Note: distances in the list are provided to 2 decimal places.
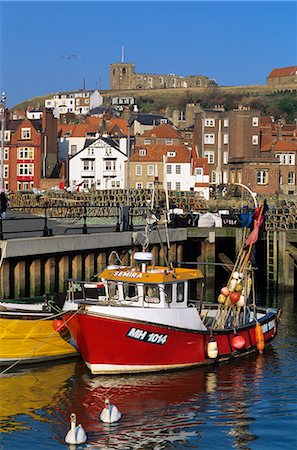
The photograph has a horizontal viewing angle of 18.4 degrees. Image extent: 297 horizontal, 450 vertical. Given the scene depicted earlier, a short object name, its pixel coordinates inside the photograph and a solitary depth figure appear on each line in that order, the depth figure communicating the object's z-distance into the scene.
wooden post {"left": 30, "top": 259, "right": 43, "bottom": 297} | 29.81
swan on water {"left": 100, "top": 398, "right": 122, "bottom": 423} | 20.16
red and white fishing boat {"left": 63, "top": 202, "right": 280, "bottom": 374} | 23.77
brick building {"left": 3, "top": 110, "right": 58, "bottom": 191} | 85.12
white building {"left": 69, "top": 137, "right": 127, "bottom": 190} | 85.06
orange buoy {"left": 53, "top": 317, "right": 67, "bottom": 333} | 24.58
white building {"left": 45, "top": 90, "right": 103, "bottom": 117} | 174.38
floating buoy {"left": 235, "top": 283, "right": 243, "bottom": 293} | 26.77
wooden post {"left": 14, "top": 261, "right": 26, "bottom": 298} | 29.09
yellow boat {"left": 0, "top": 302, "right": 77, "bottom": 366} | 24.30
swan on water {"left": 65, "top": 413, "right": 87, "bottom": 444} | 18.81
